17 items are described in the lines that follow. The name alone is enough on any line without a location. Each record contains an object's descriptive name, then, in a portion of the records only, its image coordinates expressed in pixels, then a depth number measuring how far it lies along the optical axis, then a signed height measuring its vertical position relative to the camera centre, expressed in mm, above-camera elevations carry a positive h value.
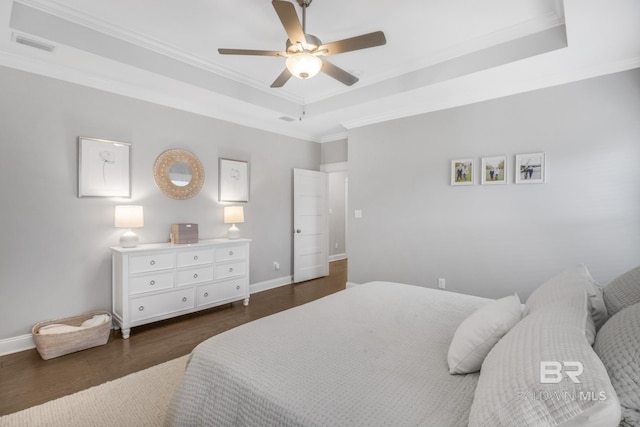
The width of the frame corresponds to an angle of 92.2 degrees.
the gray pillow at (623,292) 1256 -347
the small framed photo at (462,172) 3535 +472
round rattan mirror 3613 +473
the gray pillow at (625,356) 754 -400
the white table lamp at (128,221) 3146 -89
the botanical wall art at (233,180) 4211 +449
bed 784 -636
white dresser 3051 -735
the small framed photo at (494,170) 3316 +461
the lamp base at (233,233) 4102 -277
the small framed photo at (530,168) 3094 +449
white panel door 5168 -237
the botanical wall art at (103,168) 3037 +456
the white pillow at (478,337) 1209 -510
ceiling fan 2066 +1182
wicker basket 2566 -1099
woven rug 1835 -1240
